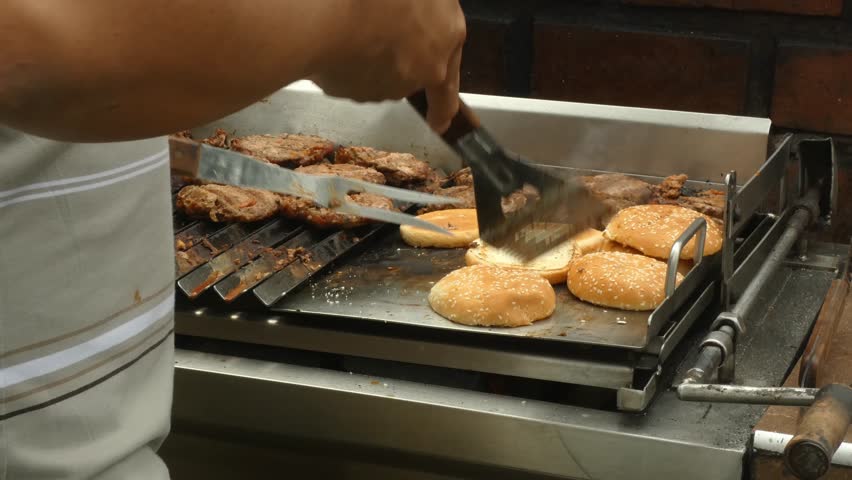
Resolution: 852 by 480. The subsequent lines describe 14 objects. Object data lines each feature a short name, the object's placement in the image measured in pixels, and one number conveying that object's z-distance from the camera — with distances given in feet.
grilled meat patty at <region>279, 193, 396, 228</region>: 7.17
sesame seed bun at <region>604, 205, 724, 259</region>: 6.67
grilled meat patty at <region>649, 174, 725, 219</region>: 7.26
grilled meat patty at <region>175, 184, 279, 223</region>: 7.27
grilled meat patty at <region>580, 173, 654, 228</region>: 7.35
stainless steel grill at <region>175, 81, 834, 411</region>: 5.50
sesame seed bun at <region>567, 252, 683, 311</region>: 5.98
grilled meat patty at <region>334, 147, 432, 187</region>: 7.97
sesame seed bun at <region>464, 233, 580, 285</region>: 6.51
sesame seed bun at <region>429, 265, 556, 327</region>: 5.80
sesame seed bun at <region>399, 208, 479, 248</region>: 7.11
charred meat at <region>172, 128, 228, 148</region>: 8.71
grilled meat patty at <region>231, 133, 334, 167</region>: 8.19
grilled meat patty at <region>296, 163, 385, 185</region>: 7.78
